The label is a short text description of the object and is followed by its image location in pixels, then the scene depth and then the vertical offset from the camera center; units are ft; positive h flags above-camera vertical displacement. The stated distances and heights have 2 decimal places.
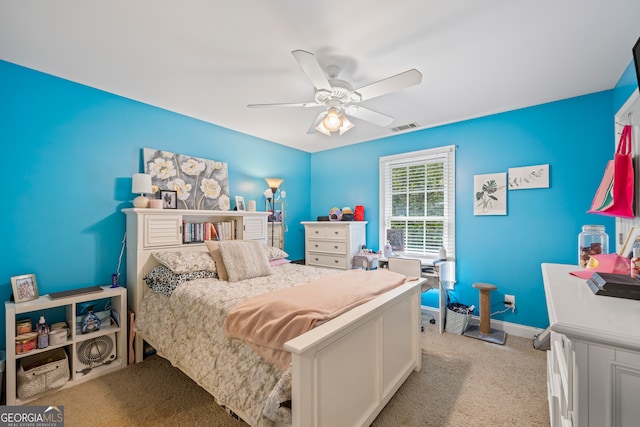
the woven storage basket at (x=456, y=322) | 10.03 -4.13
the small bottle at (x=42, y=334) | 6.74 -3.08
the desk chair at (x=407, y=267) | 10.57 -2.18
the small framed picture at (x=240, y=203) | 11.94 +0.45
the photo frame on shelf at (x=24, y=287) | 6.70 -1.93
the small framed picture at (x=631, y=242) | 4.49 -0.48
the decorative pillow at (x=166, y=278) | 7.62 -1.95
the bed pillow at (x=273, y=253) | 10.61 -1.62
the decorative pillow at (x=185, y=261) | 8.03 -1.50
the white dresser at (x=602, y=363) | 2.39 -1.39
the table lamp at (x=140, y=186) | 8.54 +0.85
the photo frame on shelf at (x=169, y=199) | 9.64 +0.51
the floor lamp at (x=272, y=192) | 13.06 +1.05
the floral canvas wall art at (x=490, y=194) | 10.30 +0.78
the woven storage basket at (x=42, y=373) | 6.45 -4.01
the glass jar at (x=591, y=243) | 5.54 -0.65
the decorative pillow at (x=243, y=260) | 8.46 -1.54
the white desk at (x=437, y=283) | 10.34 -2.78
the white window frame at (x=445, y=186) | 11.48 +1.23
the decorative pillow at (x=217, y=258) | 8.52 -1.47
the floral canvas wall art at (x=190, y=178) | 9.59 +1.37
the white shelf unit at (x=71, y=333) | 6.26 -3.37
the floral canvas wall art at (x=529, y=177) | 9.47 +1.33
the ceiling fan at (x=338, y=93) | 5.77 +3.04
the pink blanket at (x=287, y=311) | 4.49 -1.87
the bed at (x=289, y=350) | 4.06 -2.76
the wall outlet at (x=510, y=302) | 10.03 -3.33
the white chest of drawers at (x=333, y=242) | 12.91 -1.44
